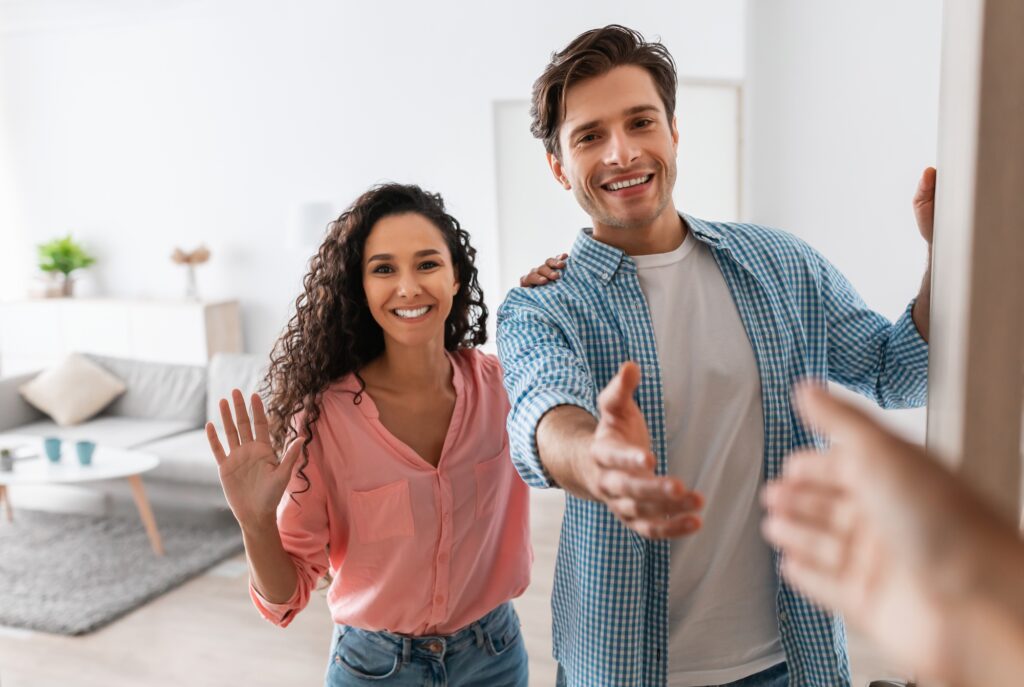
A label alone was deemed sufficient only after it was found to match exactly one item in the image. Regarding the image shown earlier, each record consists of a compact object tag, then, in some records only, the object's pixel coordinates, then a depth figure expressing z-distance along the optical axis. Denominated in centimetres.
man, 103
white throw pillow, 431
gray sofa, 401
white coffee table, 329
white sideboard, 541
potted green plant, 582
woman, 125
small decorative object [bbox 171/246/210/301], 550
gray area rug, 301
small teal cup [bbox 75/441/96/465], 342
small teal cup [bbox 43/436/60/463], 342
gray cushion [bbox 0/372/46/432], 431
